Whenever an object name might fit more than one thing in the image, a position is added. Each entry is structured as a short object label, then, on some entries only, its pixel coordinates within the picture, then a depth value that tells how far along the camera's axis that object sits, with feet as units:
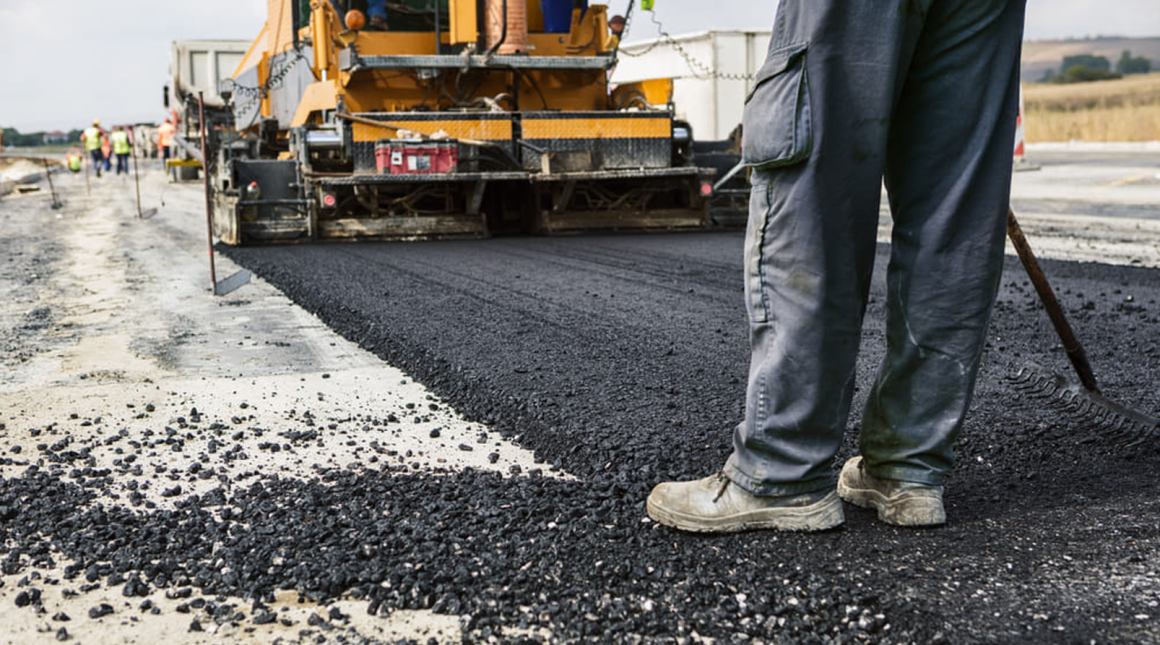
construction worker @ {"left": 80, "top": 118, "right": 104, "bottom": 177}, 98.89
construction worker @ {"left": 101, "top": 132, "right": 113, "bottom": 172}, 104.01
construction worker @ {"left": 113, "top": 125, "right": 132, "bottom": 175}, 92.20
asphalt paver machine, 30.55
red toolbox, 29.94
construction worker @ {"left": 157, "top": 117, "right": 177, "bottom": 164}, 95.35
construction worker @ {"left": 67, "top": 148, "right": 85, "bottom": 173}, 98.89
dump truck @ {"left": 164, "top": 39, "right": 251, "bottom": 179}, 69.15
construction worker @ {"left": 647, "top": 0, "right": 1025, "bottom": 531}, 7.29
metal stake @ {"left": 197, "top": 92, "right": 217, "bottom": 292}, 20.82
